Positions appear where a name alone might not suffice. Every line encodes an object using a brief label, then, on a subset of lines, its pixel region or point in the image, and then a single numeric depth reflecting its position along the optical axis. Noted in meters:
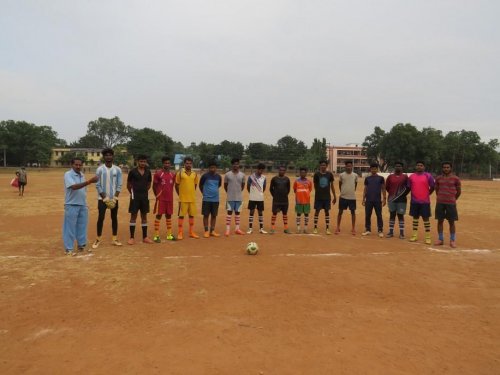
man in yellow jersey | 8.70
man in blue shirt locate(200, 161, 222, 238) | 8.93
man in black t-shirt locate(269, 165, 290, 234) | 9.47
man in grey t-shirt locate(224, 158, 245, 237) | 9.20
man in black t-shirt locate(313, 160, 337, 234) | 9.58
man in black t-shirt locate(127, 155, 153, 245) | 7.96
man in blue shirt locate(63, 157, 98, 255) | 6.97
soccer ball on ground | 7.00
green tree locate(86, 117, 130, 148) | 115.62
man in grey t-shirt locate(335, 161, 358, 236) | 9.61
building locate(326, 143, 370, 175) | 104.44
